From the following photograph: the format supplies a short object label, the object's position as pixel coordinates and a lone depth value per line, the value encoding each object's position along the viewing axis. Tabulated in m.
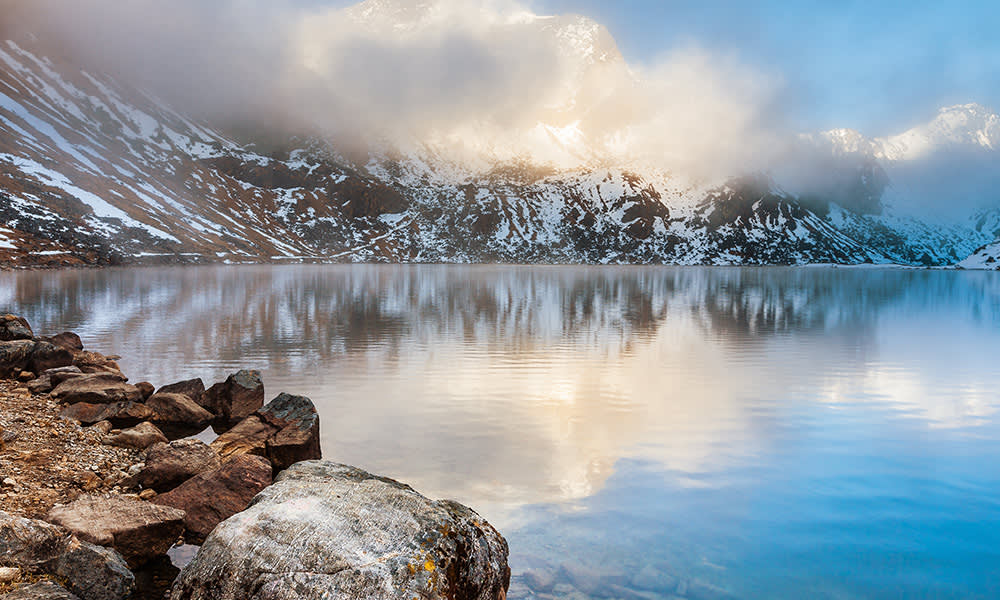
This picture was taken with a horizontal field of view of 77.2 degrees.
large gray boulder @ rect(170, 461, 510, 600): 6.99
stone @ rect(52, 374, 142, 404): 20.95
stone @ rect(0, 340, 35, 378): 25.31
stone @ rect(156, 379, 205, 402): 22.86
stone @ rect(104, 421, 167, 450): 16.95
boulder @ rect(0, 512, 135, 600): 8.53
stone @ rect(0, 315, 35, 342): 31.19
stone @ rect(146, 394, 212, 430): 20.92
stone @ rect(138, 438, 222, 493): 14.05
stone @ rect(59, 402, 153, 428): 19.56
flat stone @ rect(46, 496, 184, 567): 10.31
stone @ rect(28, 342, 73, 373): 26.23
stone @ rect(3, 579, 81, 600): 7.32
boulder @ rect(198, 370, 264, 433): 21.72
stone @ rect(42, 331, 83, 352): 32.37
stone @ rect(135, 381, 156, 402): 22.88
